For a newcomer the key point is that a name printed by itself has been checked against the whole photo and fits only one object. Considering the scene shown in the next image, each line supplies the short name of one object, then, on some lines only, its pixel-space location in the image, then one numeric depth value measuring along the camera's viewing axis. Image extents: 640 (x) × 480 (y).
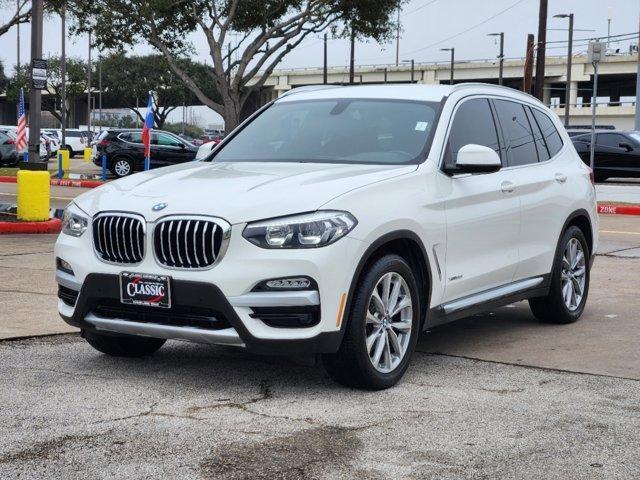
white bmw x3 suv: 5.29
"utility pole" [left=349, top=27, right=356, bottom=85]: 71.81
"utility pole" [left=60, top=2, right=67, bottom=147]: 51.04
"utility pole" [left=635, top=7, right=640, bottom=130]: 43.16
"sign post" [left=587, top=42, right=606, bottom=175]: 21.36
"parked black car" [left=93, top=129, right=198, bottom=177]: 32.81
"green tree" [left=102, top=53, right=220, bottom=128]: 98.75
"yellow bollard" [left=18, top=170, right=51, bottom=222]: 14.78
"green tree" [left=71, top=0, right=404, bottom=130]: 38.44
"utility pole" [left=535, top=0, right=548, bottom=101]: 34.50
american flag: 26.79
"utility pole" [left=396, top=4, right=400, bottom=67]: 41.75
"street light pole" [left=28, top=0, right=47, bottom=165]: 16.25
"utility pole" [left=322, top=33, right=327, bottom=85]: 82.29
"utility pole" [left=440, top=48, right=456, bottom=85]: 91.38
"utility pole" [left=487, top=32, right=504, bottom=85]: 76.84
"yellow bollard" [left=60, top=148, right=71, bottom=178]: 33.50
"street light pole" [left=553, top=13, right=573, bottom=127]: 58.29
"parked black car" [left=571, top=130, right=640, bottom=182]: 29.64
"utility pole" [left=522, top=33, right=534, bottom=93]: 42.34
